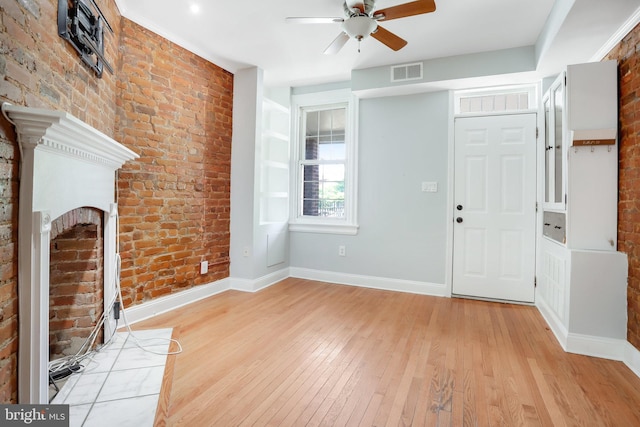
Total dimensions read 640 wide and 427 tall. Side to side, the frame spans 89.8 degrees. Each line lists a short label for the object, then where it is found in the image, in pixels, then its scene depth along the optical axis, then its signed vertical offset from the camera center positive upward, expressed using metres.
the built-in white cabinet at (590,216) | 2.22 -0.01
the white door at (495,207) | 3.36 +0.08
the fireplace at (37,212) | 1.30 -0.02
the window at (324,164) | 4.13 +0.64
